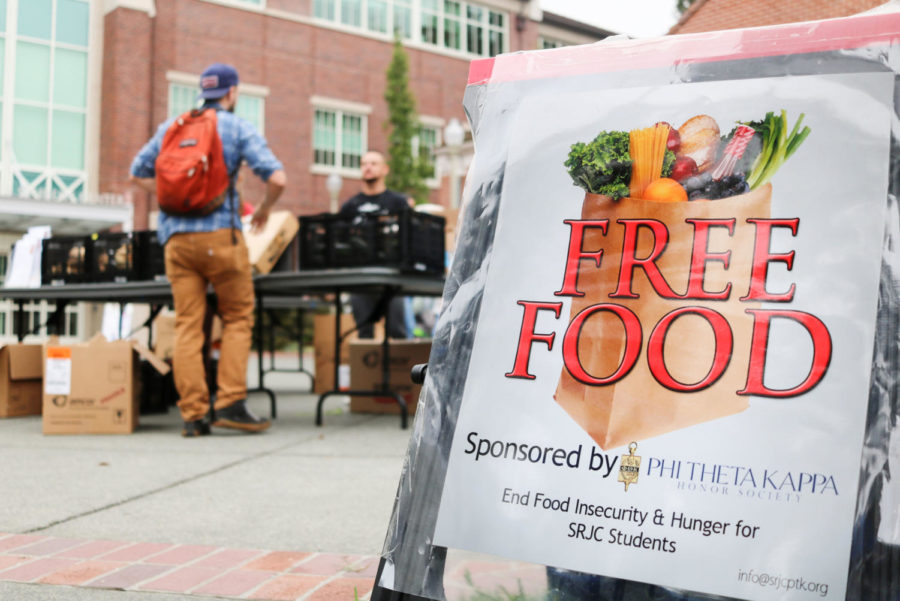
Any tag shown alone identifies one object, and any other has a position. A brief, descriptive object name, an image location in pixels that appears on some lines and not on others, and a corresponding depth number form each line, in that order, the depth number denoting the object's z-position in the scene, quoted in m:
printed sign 1.49
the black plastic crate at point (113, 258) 6.97
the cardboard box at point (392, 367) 6.82
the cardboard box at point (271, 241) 6.59
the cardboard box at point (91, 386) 5.65
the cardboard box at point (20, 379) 6.77
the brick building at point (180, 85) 20.77
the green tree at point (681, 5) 30.80
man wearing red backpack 5.09
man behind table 7.49
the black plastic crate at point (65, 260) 7.24
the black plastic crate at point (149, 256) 6.96
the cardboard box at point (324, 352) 8.83
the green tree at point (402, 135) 23.62
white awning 19.52
